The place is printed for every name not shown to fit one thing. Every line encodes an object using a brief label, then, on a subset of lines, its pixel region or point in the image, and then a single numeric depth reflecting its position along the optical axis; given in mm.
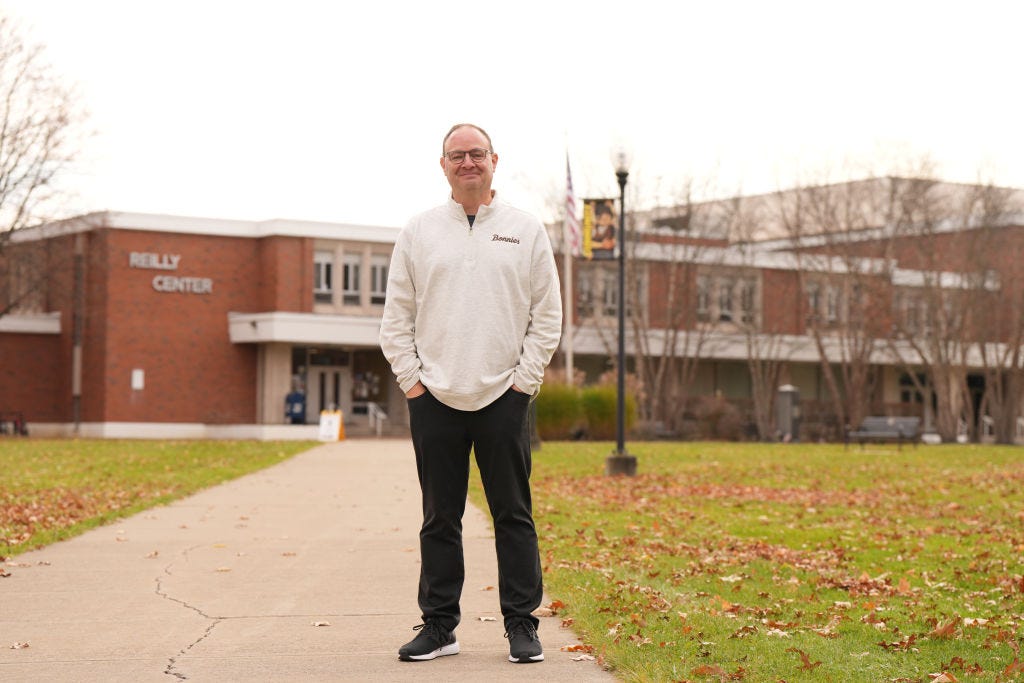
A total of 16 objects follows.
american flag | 31906
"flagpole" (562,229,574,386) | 38466
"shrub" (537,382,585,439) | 41094
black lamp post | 22047
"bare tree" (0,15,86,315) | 43438
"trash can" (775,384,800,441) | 48941
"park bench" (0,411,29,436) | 49281
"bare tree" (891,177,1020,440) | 49812
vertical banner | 25219
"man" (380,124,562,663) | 5930
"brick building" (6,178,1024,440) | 51594
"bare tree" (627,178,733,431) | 54688
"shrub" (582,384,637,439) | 42188
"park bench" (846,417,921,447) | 35688
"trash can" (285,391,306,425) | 53031
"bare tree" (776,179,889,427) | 54156
